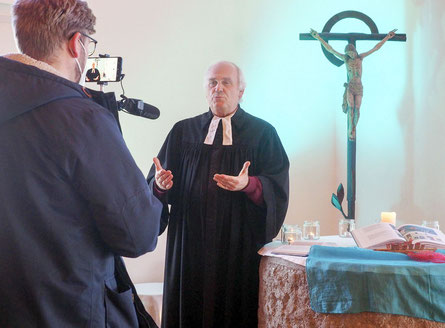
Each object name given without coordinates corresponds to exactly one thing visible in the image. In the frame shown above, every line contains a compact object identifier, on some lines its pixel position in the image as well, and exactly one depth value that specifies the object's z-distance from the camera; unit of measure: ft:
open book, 7.30
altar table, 6.49
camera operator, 4.02
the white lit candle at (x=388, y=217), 9.77
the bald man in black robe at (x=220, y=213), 8.50
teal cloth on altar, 6.40
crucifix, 12.85
